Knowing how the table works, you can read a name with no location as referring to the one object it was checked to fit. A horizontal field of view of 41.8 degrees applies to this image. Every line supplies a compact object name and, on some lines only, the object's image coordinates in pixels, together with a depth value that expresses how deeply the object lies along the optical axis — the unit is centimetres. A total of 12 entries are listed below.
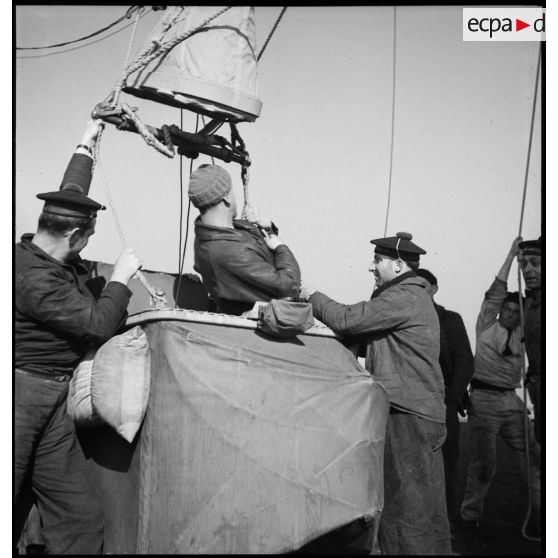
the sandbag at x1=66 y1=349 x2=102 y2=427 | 320
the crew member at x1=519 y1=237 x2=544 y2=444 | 504
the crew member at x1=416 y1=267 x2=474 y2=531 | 570
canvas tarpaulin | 309
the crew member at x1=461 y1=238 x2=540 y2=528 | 603
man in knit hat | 361
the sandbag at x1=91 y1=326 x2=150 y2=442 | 314
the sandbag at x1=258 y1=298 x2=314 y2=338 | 333
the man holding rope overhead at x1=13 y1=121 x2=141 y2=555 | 317
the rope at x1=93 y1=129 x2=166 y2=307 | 359
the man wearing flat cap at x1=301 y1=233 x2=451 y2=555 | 381
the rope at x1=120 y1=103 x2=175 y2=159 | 397
